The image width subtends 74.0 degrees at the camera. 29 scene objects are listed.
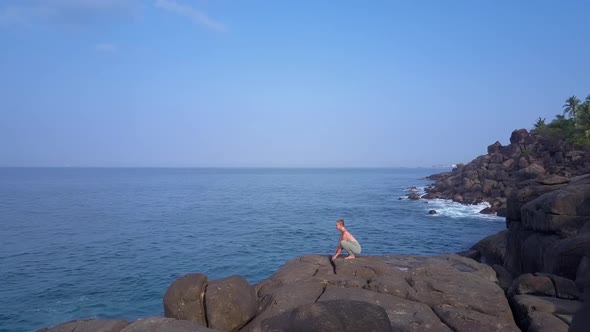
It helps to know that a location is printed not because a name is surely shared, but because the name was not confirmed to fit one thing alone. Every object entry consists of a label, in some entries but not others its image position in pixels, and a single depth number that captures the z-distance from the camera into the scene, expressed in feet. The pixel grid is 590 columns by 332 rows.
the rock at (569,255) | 53.31
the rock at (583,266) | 43.28
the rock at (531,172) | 167.39
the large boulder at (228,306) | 39.47
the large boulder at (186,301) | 39.88
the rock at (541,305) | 38.91
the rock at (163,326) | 31.07
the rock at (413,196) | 261.32
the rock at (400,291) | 37.14
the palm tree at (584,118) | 204.67
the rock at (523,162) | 214.42
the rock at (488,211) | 179.54
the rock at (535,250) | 68.49
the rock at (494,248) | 93.15
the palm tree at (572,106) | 249.96
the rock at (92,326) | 32.64
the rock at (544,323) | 34.86
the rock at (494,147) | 306.92
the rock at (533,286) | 44.96
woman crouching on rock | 54.24
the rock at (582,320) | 15.66
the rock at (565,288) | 43.52
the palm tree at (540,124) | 292.71
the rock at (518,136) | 284.65
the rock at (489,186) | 219.61
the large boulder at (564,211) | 66.28
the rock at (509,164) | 228.92
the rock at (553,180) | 87.01
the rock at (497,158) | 262.67
